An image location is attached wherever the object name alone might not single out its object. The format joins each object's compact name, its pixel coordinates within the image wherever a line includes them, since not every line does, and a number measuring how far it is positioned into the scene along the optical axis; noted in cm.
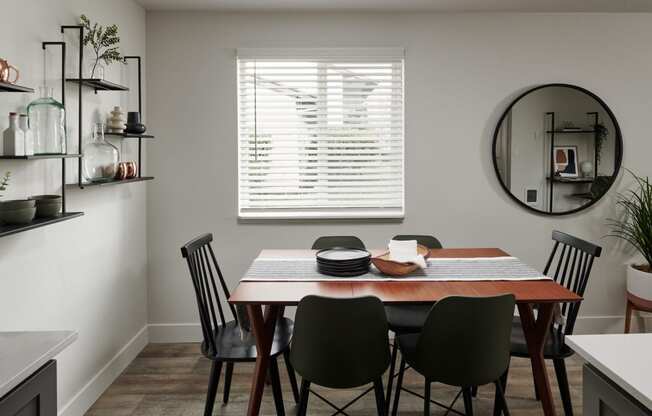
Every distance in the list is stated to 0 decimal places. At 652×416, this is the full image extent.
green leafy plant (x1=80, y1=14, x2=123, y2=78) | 277
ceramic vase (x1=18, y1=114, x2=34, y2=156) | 206
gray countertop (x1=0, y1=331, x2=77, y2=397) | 122
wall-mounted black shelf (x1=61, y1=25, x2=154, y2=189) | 256
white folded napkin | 268
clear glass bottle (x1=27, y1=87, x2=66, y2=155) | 223
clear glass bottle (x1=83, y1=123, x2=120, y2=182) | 283
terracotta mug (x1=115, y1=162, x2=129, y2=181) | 303
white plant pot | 355
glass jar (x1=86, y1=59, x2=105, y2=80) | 280
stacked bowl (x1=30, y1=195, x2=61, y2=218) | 220
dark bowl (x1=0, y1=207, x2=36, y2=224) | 195
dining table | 225
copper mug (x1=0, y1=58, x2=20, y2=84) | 188
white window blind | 383
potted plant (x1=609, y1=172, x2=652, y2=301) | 361
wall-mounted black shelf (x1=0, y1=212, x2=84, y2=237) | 189
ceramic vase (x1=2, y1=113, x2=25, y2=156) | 200
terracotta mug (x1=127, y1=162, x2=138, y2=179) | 313
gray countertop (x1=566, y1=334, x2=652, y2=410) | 113
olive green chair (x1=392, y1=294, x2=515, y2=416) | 204
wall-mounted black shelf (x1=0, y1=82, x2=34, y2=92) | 185
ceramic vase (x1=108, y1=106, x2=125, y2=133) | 307
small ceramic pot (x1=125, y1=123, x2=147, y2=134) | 320
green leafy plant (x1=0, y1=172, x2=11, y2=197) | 195
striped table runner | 258
